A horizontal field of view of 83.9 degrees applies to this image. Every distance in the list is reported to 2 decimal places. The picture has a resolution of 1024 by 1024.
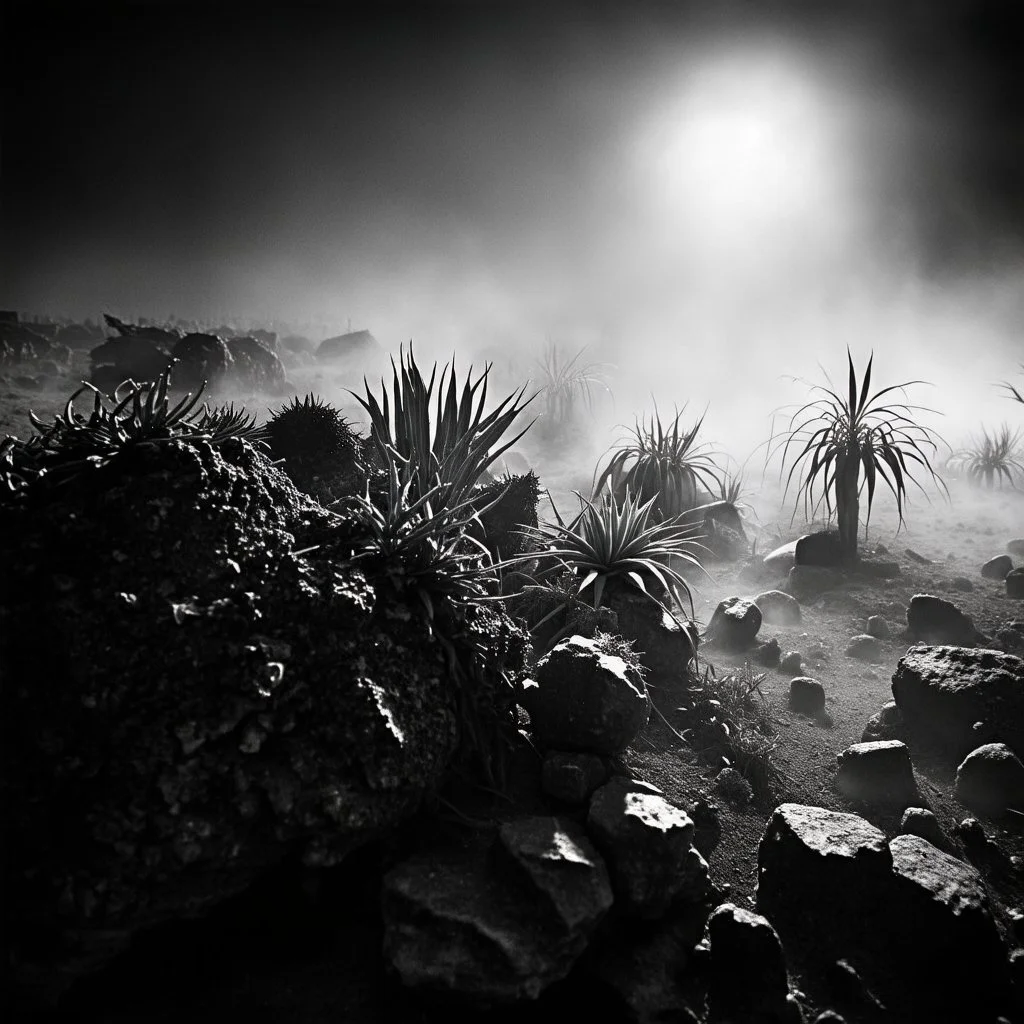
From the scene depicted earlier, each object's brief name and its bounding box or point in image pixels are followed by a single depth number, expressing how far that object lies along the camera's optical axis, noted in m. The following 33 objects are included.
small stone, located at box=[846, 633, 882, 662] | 5.65
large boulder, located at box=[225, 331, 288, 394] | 15.77
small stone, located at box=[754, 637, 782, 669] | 5.38
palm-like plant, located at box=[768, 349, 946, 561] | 7.95
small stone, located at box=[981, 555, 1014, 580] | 7.83
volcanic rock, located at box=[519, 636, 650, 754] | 2.92
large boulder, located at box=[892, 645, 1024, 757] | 3.75
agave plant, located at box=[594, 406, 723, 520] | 8.63
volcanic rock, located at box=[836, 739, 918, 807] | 3.38
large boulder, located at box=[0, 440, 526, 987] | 1.75
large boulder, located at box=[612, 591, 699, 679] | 4.29
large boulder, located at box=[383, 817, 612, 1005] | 1.91
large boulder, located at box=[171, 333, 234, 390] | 13.40
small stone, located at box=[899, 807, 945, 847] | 3.05
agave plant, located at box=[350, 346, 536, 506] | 4.41
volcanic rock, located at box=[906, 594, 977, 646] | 5.74
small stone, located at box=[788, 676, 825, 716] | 4.51
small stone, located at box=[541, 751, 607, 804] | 2.69
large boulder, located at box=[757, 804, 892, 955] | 2.51
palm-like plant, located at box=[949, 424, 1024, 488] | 13.18
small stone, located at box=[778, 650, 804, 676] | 5.28
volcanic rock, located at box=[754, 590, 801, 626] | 6.61
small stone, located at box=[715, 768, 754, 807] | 3.26
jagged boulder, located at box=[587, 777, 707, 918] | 2.30
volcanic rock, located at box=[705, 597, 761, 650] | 5.61
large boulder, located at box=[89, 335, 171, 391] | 12.55
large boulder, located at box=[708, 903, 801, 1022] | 2.14
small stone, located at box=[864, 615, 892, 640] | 6.08
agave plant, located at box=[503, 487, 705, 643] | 4.35
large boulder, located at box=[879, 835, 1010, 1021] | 2.27
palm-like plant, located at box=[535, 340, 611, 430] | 18.47
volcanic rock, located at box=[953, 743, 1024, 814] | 3.35
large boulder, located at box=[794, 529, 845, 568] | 7.96
